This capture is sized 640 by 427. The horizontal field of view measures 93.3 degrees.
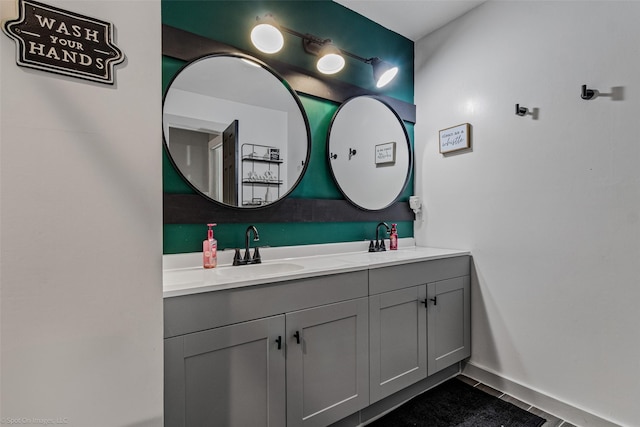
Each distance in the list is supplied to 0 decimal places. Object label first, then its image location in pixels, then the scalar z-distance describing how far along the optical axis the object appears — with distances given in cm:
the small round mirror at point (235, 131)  166
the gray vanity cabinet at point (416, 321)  173
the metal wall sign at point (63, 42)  69
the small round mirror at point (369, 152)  226
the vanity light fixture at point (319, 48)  185
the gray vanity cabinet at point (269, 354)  116
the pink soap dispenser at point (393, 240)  241
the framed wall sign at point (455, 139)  225
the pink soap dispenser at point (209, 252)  164
